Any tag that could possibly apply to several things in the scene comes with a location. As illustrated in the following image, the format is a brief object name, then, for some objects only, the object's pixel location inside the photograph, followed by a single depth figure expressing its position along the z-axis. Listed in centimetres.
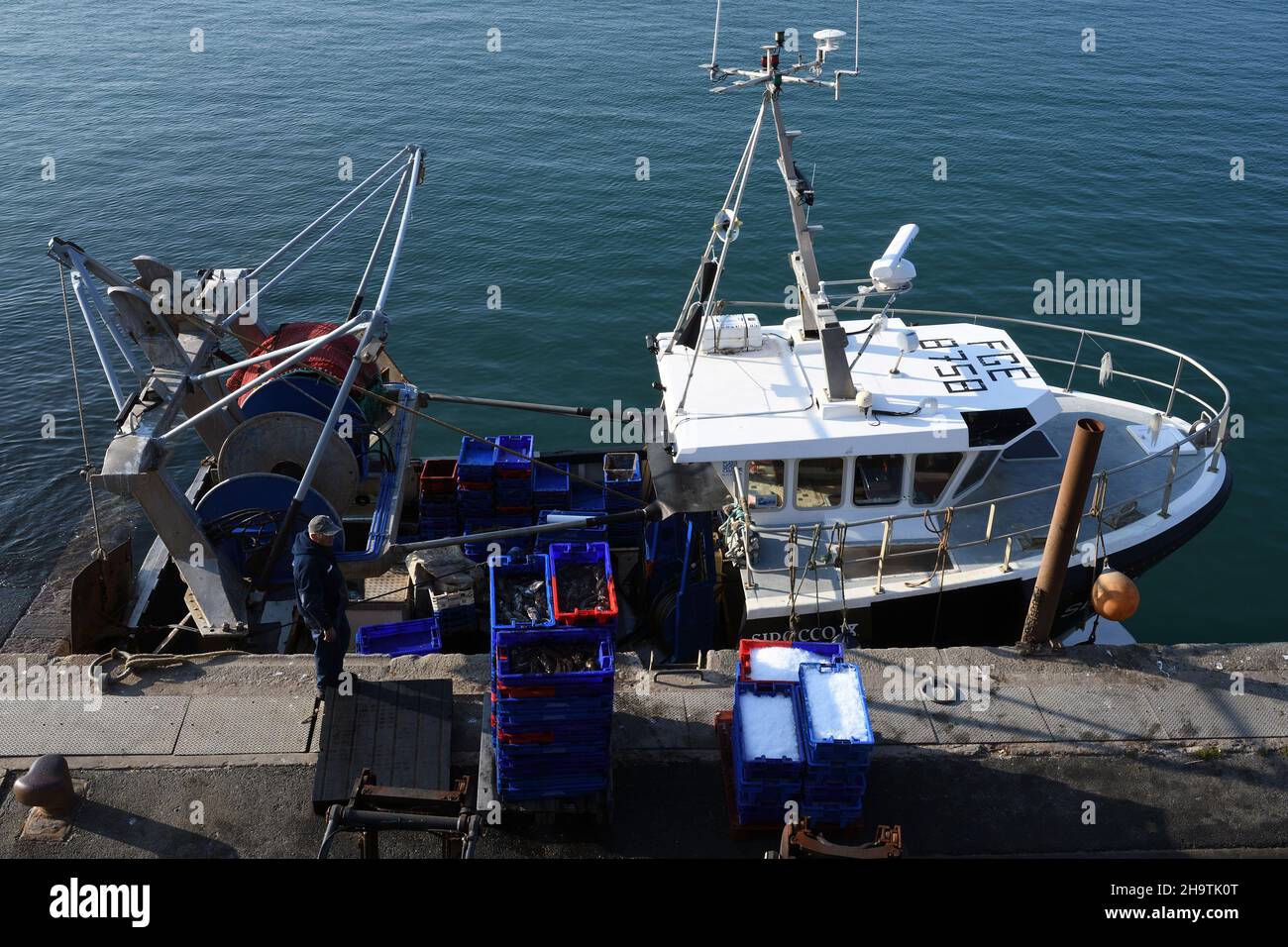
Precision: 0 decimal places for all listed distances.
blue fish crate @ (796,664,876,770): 741
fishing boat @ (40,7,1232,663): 1088
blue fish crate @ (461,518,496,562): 1239
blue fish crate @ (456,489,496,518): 1224
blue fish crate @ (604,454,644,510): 1246
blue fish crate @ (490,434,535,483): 1220
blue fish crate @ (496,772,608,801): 780
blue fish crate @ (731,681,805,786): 757
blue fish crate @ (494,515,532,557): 1221
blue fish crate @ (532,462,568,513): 1248
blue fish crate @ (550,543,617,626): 831
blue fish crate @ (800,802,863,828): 781
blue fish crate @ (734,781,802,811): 769
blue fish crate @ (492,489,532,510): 1232
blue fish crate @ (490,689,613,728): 746
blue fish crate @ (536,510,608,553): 1183
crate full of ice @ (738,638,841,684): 835
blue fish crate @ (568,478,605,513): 1269
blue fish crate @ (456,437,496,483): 1210
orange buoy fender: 934
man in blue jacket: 830
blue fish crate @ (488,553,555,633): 859
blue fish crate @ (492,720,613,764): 759
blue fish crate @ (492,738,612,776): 770
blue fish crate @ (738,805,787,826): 784
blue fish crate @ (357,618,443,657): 1046
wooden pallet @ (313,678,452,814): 806
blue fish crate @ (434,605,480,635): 1088
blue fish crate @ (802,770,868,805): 767
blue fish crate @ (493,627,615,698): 736
